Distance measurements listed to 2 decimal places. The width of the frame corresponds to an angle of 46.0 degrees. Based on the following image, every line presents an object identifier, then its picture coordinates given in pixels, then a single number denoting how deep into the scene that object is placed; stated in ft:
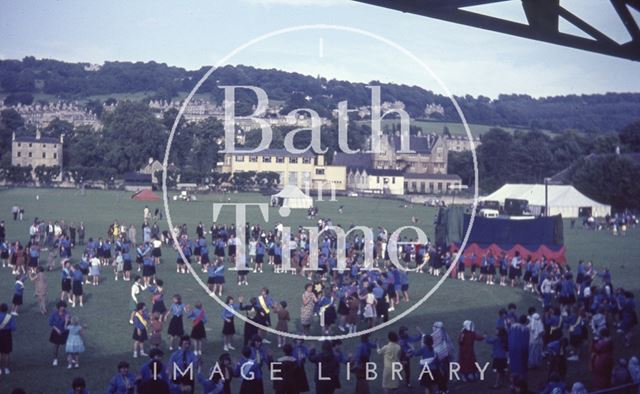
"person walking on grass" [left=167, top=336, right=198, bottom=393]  29.71
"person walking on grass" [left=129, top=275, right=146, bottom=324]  44.52
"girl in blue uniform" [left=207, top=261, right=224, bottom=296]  62.13
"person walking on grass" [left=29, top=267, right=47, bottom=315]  53.42
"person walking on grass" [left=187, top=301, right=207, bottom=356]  41.37
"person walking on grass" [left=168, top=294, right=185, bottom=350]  42.52
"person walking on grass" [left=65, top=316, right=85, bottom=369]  38.37
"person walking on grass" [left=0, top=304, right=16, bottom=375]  36.81
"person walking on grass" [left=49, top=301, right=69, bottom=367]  38.75
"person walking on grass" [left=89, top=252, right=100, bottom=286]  67.77
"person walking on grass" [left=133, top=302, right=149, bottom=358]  40.68
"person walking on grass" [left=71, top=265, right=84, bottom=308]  56.54
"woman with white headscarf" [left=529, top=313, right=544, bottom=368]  39.37
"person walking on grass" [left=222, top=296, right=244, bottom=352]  42.39
